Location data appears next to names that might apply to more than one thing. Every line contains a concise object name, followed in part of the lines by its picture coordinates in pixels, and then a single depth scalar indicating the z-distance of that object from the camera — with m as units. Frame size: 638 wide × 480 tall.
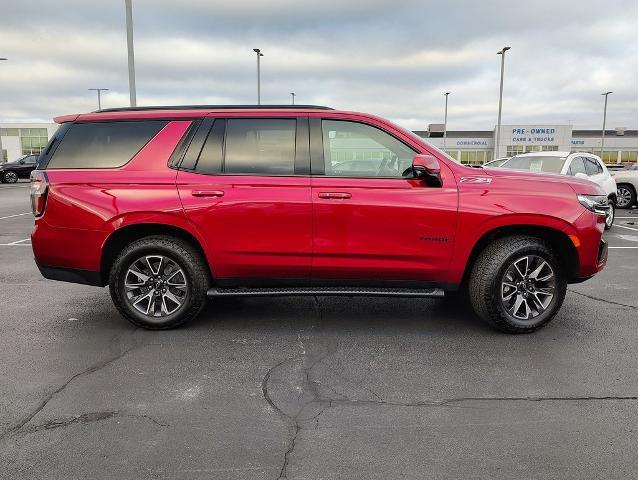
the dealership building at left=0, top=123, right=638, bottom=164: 57.53
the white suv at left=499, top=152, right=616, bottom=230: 11.42
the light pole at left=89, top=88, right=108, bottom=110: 58.86
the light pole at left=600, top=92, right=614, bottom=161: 52.42
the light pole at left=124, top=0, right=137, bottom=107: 13.18
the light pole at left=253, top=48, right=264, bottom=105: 31.88
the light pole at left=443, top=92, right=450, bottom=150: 54.79
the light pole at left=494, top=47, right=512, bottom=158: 33.02
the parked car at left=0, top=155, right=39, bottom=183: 31.97
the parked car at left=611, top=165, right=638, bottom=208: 16.17
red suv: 4.38
